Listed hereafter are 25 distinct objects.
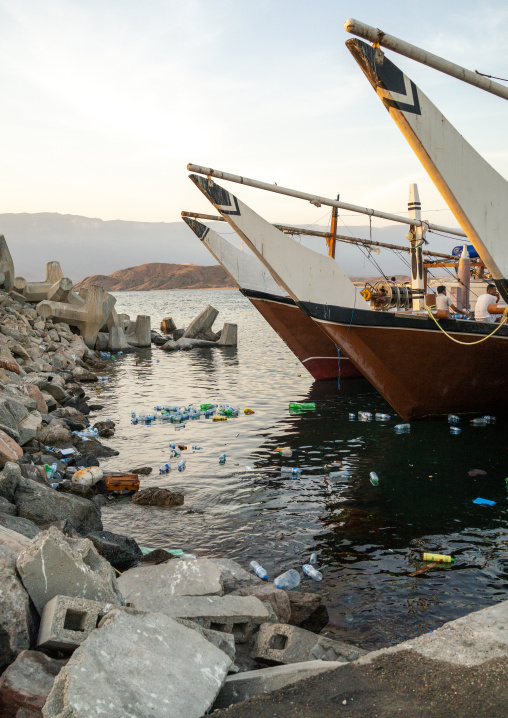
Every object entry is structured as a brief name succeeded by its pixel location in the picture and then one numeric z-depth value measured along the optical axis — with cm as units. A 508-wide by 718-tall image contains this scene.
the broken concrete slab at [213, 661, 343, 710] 288
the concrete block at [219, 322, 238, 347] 2719
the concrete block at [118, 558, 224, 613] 388
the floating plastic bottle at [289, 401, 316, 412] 1300
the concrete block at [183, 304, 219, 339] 2738
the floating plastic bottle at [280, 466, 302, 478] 836
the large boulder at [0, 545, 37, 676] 292
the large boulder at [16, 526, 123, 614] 327
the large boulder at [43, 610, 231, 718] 247
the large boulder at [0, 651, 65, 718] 256
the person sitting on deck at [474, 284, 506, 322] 1225
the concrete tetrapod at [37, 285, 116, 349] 2164
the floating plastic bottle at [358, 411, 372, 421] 1218
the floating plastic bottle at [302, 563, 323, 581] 523
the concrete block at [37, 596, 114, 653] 296
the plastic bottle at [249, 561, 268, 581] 514
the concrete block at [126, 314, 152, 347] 2622
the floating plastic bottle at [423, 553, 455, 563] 556
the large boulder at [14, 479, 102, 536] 511
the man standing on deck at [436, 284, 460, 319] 1102
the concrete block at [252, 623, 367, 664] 352
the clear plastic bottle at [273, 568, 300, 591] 504
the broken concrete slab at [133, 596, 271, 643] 367
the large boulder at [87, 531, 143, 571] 495
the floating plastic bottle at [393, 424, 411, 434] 1103
